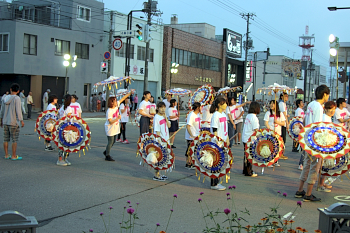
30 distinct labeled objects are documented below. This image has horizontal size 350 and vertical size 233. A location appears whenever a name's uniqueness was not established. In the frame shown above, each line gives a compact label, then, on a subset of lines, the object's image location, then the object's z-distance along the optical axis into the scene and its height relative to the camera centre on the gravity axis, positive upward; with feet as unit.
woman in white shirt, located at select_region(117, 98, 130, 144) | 46.83 -1.13
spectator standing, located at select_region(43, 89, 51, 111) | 87.40 +1.00
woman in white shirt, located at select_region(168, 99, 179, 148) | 41.65 -0.72
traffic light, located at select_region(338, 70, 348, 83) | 69.97 +7.11
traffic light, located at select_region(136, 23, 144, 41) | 77.73 +15.56
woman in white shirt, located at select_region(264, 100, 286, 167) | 36.06 -0.51
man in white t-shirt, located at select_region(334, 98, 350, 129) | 36.17 +0.02
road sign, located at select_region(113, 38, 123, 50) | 84.99 +14.21
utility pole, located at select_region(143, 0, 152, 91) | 95.86 +24.65
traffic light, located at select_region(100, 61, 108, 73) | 88.73 +9.27
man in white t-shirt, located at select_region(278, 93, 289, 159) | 39.65 +0.55
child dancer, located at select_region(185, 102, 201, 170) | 30.25 -1.24
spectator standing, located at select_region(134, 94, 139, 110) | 121.49 +2.36
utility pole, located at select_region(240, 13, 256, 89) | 157.89 +40.07
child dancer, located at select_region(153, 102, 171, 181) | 27.58 -1.17
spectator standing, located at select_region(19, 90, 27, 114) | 79.10 +1.59
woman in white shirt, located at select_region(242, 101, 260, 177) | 29.32 -1.12
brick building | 139.44 +20.69
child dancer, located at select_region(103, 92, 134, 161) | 33.53 -1.40
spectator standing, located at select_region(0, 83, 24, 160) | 31.58 -1.07
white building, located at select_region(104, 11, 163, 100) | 118.83 +16.67
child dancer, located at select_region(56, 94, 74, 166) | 31.30 -0.73
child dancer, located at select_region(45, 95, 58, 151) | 37.69 -0.14
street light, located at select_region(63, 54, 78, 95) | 88.58 +10.71
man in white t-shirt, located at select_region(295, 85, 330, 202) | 22.07 -2.74
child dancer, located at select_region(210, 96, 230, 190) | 25.34 -0.87
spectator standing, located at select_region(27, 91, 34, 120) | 78.38 +0.17
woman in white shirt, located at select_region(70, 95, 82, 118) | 35.73 -0.15
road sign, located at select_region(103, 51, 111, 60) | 87.10 +11.97
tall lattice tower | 345.06 +63.61
